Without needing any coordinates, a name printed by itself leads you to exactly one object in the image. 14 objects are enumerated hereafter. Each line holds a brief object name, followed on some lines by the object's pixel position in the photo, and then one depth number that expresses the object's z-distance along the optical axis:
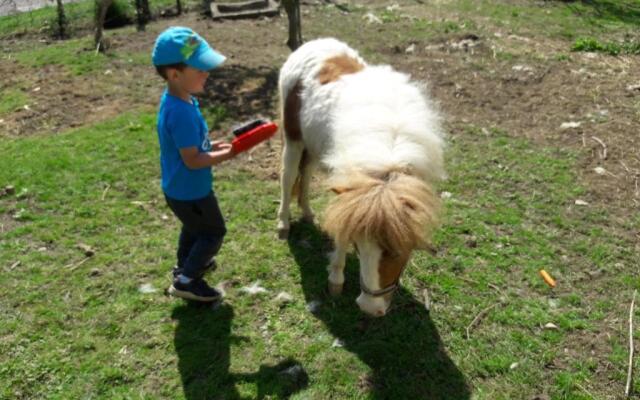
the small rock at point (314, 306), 3.95
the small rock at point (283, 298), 4.04
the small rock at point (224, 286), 4.12
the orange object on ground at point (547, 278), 4.18
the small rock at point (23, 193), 5.30
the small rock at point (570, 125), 6.55
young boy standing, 3.03
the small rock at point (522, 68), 8.23
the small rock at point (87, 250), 4.54
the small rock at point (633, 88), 7.43
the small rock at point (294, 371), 3.39
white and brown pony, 2.87
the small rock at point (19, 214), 4.98
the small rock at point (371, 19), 11.08
